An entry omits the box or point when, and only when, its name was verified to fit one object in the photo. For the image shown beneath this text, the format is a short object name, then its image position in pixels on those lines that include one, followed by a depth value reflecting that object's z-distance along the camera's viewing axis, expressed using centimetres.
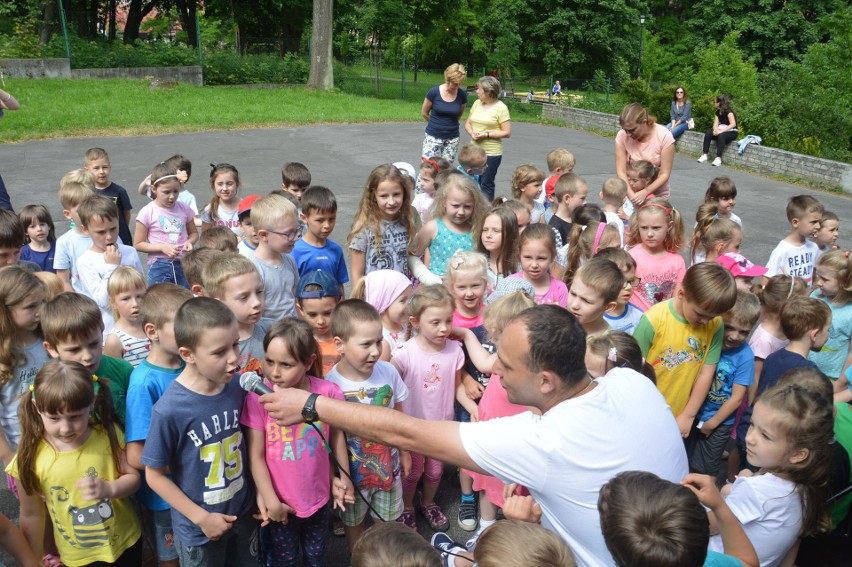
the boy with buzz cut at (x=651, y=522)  184
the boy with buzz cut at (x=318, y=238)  470
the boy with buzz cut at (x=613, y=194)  655
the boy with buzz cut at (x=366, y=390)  346
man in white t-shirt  226
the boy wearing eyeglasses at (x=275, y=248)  423
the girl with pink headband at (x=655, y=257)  497
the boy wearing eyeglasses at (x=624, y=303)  437
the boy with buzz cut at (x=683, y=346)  388
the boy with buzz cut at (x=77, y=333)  322
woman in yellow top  877
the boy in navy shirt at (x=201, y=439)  289
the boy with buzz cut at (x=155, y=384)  302
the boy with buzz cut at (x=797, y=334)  390
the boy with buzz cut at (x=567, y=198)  613
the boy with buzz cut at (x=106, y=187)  640
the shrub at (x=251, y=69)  2588
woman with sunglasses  1756
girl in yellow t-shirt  287
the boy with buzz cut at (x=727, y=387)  409
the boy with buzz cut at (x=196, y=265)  412
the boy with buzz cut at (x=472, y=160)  771
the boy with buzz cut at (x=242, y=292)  361
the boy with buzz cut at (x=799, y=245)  570
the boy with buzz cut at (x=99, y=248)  471
